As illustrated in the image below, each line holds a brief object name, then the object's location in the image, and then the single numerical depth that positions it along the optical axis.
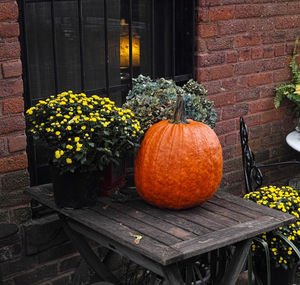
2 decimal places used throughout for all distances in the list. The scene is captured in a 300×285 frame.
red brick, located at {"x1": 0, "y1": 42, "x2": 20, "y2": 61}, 2.84
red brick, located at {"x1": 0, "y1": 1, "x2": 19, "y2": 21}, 2.80
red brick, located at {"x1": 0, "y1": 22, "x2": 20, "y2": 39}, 2.82
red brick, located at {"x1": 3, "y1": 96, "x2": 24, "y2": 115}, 2.90
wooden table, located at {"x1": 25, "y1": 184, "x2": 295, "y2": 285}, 2.26
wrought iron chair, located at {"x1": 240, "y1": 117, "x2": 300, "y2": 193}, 3.66
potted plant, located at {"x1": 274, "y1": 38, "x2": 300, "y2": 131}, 4.36
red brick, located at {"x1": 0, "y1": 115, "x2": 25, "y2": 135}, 2.91
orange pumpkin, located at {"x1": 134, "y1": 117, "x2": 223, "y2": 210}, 2.58
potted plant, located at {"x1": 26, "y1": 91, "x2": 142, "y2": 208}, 2.53
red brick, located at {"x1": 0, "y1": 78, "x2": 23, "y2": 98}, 2.88
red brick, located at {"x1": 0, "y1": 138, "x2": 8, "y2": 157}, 2.92
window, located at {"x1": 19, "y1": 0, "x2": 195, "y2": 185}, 3.13
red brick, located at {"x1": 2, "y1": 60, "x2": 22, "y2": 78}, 2.86
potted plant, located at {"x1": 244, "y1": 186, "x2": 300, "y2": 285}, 3.17
